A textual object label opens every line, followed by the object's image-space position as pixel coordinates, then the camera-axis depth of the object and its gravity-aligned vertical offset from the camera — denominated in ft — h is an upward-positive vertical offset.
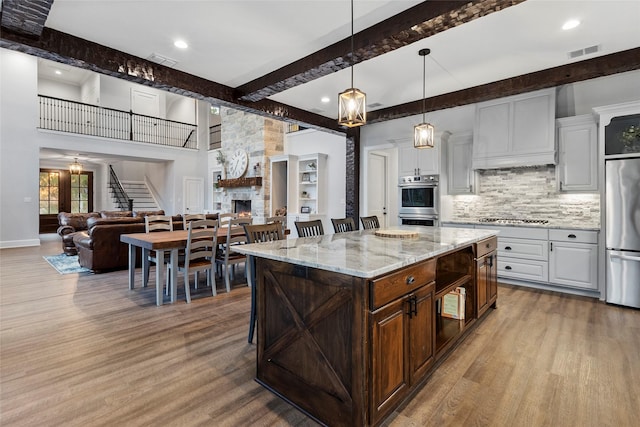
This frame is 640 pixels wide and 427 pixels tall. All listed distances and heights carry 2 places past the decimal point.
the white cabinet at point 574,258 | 13.24 -1.99
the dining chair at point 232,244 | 14.29 -1.62
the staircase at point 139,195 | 39.29 +2.05
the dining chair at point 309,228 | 10.34 -0.58
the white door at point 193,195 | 37.37 +1.97
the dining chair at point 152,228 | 14.57 -0.89
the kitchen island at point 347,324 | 5.35 -2.13
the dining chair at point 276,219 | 15.56 -0.39
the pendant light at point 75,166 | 34.54 +4.93
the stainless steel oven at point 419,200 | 17.56 +0.65
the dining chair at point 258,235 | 9.05 -0.69
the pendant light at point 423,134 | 12.04 +2.92
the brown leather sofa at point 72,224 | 22.48 -1.00
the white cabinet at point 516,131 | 14.39 +3.81
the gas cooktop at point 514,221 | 15.60 -0.48
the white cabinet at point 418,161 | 17.48 +2.88
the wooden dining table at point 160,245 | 12.26 -1.34
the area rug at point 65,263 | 17.95 -3.20
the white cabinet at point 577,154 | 13.69 +2.51
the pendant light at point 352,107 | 8.48 +2.81
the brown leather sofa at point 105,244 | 17.28 -1.79
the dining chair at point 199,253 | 12.90 -1.75
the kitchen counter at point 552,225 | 13.46 -0.63
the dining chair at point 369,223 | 13.71 -0.50
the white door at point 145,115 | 35.51 +10.97
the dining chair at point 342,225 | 12.39 -0.54
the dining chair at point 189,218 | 17.98 -0.37
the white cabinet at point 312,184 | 25.81 +2.29
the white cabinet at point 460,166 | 17.16 +2.49
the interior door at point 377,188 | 23.13 +1.80
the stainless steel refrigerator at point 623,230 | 11.96 -0.71
